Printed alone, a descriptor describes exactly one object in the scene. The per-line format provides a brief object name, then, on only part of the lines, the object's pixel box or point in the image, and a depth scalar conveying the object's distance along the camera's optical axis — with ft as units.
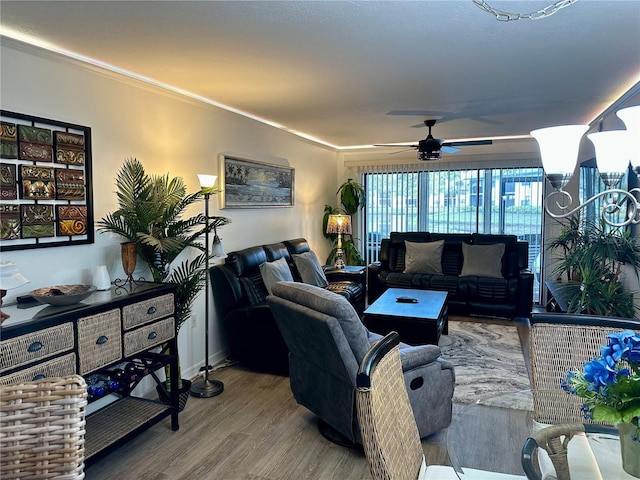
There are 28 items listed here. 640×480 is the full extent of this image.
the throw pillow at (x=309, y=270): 16.15
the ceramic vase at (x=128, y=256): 9.46
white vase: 8.66
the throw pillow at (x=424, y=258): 20.17
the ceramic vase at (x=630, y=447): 4.35
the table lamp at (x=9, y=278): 6.63
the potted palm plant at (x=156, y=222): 9.46
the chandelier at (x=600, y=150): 5.12
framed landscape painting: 14.06
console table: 6.37
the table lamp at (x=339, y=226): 20.84
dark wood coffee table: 13.08
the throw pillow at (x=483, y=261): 19.12
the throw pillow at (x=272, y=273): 13.82
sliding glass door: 21.45
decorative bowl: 7.19
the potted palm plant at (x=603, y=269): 11.34
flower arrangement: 4.01
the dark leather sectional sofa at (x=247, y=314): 12.38
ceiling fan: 15.66
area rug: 11.59
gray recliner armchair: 7.81
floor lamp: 11.18
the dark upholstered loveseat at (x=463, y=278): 18.35
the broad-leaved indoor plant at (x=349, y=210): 22.88
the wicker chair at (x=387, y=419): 4.02
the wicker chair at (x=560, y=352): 6.75
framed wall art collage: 7.70
